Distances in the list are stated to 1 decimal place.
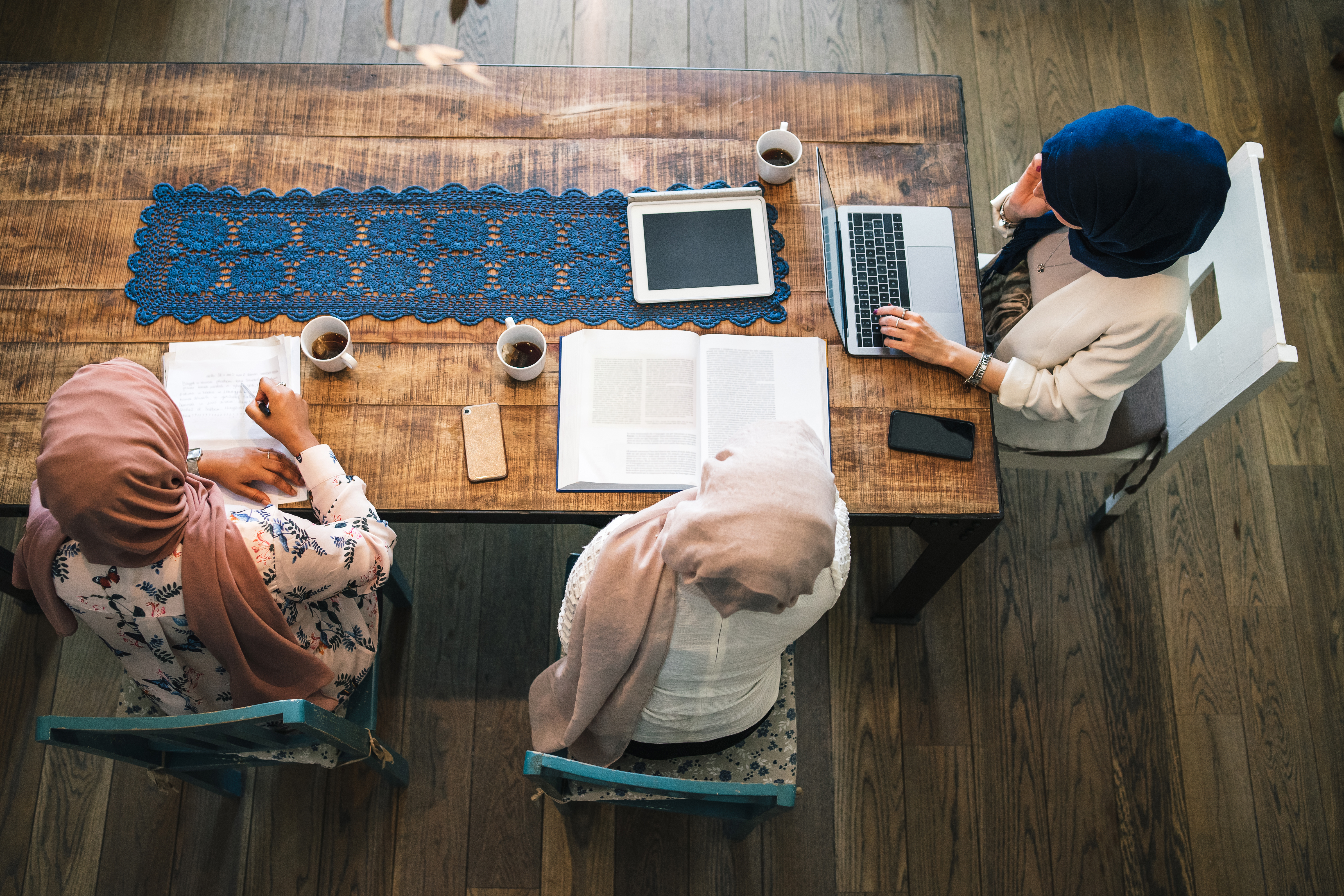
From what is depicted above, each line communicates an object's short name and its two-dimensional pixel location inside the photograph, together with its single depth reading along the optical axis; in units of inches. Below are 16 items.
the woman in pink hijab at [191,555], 43.6
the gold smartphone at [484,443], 55.9
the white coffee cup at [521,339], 56.6
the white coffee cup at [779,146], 62.4
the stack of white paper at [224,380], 56.7
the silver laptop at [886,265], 60.2
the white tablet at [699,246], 60.9
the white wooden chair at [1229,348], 55.2
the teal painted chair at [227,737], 42.3
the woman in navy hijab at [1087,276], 48.0
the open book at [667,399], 56.3
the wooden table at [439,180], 56.5
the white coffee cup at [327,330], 56.8
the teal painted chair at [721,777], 45.9
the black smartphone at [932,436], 56.6
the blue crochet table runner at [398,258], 60.1
